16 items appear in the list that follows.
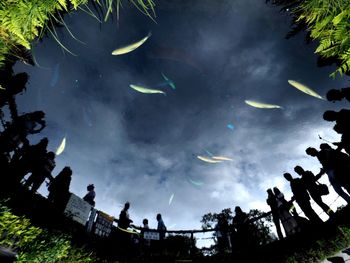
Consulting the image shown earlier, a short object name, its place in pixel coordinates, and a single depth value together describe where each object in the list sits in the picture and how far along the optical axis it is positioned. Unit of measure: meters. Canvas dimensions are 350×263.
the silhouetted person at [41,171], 7.38
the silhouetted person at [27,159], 6.73
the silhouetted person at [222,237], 10.55
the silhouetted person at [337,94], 5.55
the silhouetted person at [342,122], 5.72
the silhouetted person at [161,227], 11.67
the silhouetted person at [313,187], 6.99
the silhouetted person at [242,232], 9.69
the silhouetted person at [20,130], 6.64
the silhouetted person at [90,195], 10.44
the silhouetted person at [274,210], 8.79
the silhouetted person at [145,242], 11.58
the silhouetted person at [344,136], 5.80
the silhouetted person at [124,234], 10.83
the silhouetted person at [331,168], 6.00
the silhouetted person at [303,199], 7.38
